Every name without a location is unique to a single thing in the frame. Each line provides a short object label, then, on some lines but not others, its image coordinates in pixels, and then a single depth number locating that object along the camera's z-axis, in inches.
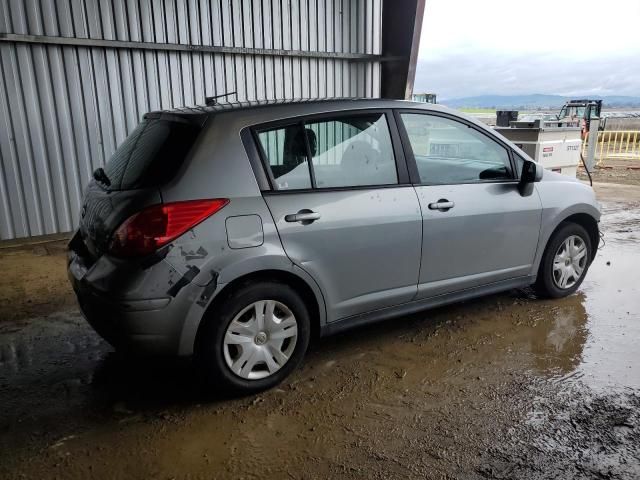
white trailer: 334.0
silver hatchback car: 104.6
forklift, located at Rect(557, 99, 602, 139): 503.5
